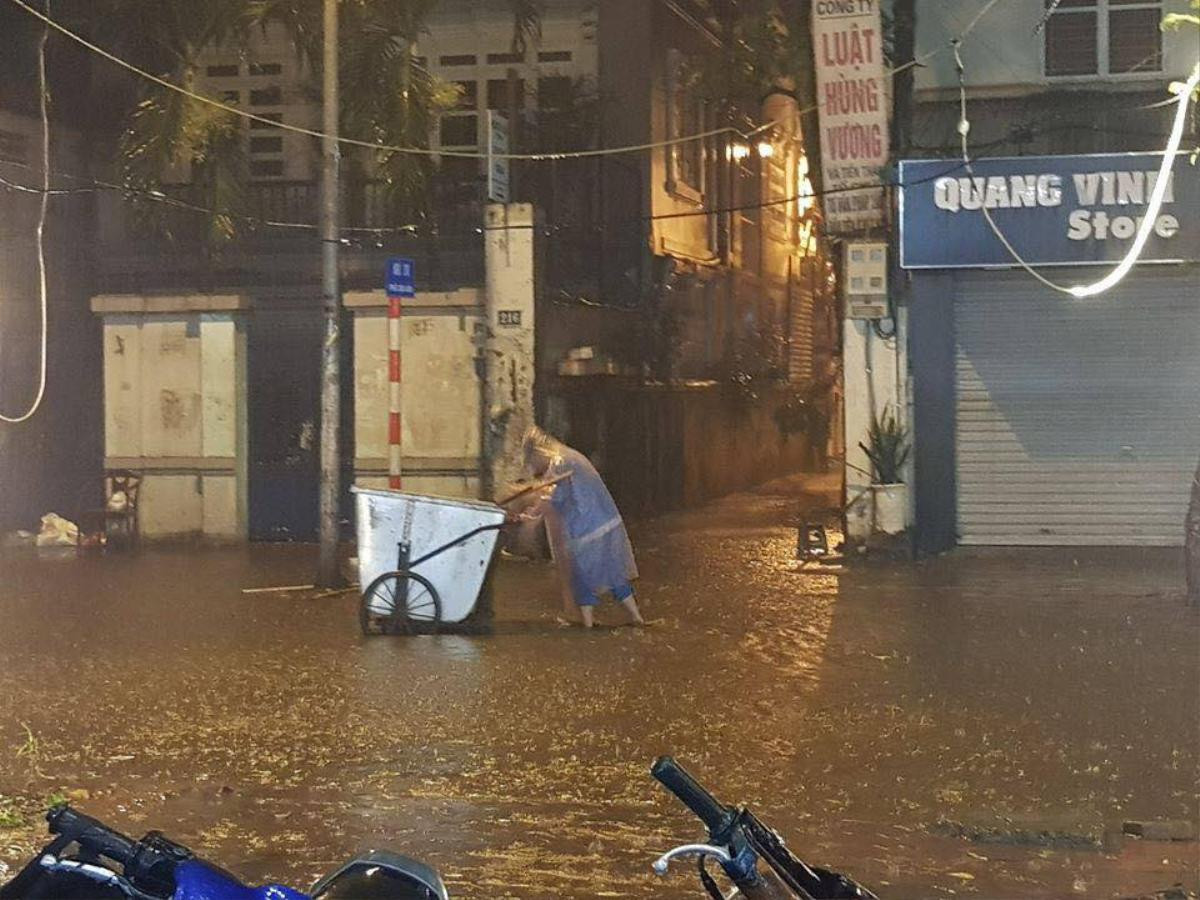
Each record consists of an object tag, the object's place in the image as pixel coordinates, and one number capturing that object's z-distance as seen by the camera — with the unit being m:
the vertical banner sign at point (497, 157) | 16.17
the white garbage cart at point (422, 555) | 11.30
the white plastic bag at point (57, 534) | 17.98
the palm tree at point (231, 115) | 16.52
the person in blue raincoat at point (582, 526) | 11.39
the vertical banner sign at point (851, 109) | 14.55
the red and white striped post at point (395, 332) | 14.40
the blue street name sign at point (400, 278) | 14.41
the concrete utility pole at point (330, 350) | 13.91
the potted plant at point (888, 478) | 15.71
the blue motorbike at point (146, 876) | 3.33
